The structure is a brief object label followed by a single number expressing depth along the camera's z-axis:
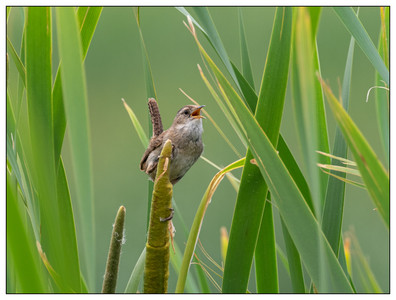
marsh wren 8.27
